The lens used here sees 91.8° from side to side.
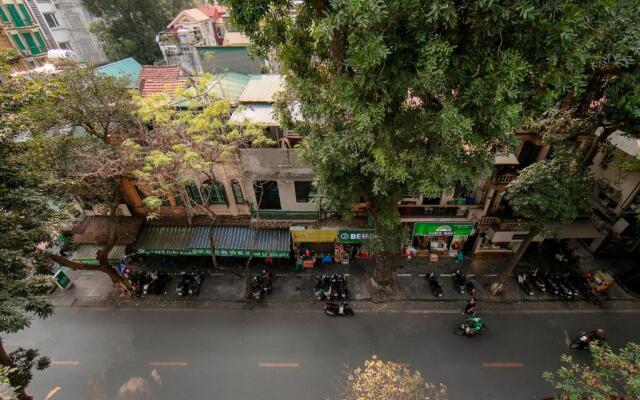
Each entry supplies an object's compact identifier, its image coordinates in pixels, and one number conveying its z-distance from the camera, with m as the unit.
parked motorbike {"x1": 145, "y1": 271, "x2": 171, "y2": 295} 20.38
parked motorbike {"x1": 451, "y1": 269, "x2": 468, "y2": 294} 20.08
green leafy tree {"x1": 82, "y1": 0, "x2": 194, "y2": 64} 39.56
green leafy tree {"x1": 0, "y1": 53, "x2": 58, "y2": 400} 10.47
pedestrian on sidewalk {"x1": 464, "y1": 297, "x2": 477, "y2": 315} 18.53
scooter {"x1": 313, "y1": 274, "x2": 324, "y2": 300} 19.79
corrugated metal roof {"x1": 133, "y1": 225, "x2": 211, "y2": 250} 20.17
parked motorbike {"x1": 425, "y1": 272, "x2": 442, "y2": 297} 19.78
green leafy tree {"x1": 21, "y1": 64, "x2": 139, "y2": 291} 14.72
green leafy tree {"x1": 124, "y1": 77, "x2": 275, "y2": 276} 14.94
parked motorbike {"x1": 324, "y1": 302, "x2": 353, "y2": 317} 18.83
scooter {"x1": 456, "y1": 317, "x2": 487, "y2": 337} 17.41
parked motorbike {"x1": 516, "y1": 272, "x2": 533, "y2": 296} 19.89
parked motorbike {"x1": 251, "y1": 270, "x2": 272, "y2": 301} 19.83
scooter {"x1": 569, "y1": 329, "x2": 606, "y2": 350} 16.61
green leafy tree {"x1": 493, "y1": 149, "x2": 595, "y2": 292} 15.39
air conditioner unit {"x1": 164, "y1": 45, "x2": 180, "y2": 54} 30.44
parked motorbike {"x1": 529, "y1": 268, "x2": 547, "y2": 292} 19.98
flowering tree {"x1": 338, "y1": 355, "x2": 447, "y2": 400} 12.56
